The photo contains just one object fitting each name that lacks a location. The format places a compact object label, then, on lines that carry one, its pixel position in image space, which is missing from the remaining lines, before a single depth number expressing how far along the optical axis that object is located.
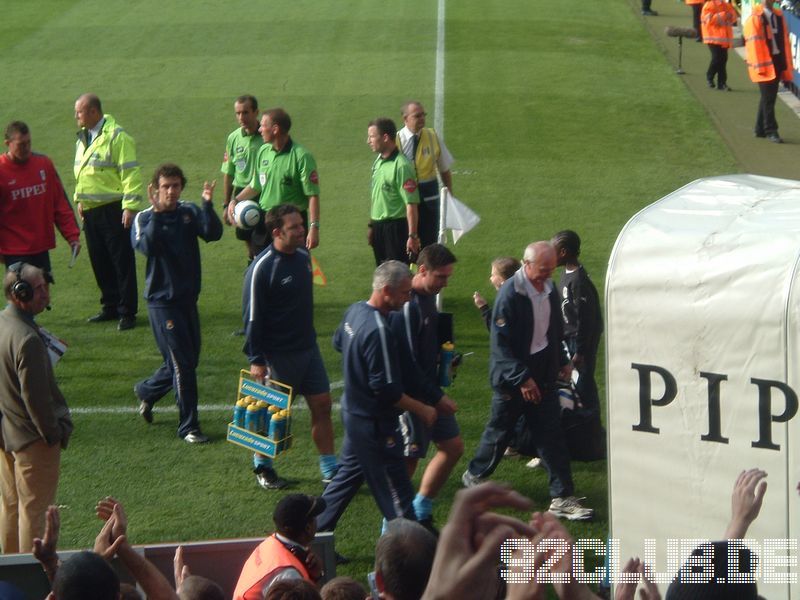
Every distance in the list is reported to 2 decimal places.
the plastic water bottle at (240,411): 16.36
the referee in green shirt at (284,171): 21.16
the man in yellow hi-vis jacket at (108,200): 22.48
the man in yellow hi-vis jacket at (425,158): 23.47
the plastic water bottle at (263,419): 16.37
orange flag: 19.12
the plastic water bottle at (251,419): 16.30
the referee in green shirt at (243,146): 22.86
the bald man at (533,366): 15.89
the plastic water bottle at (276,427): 16.09
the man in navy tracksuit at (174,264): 17.97
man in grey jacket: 13.62
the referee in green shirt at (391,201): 21.91
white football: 21.53
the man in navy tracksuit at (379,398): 14.09
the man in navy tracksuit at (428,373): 14.91
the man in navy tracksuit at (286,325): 16.36
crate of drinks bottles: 16.02
